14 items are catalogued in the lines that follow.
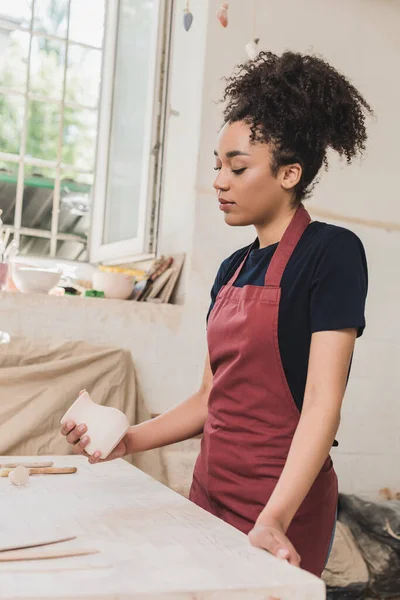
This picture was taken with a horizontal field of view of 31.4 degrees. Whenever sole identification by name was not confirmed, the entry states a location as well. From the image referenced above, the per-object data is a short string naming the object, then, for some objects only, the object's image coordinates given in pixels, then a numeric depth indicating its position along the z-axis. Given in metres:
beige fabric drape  2.55
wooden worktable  0.78
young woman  1.20
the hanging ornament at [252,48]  2.79
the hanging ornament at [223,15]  2.72
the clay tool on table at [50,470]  1.37
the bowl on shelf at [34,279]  2.82
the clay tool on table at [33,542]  0.89
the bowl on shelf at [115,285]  2.95
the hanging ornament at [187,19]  2.86
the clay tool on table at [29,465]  1.40
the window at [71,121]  3.33
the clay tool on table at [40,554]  0.85
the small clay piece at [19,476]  1.26
